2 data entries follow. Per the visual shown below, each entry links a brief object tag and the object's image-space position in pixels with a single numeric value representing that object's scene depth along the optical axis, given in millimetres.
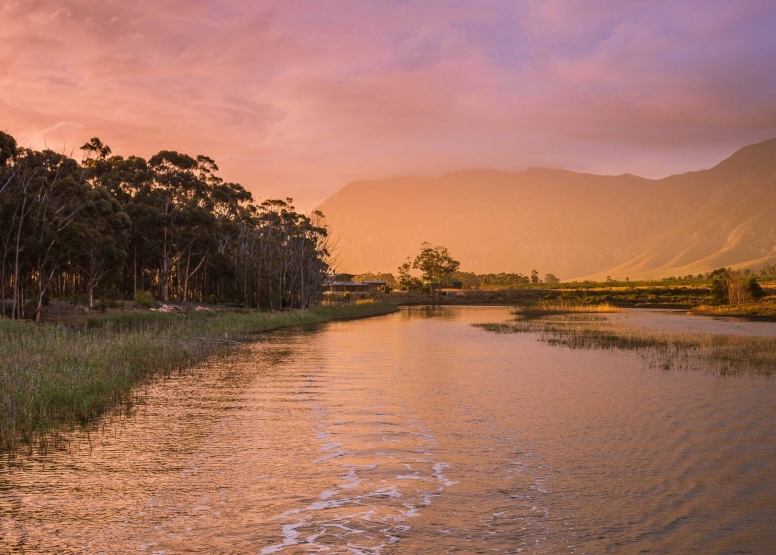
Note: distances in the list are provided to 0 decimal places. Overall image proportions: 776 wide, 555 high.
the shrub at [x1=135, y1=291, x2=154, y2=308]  57438
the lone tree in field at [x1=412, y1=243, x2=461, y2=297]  158250
